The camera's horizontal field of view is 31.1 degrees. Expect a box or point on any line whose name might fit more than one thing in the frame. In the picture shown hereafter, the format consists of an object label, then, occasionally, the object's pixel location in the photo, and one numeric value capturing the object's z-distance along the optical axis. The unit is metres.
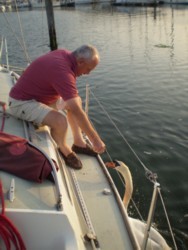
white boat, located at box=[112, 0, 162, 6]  62.72
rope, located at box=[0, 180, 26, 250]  2.55
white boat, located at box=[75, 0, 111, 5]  82.44
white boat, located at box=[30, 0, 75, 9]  83.12
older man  4.25
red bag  3.21
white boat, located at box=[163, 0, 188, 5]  58.37
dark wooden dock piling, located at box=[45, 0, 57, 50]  20.09
